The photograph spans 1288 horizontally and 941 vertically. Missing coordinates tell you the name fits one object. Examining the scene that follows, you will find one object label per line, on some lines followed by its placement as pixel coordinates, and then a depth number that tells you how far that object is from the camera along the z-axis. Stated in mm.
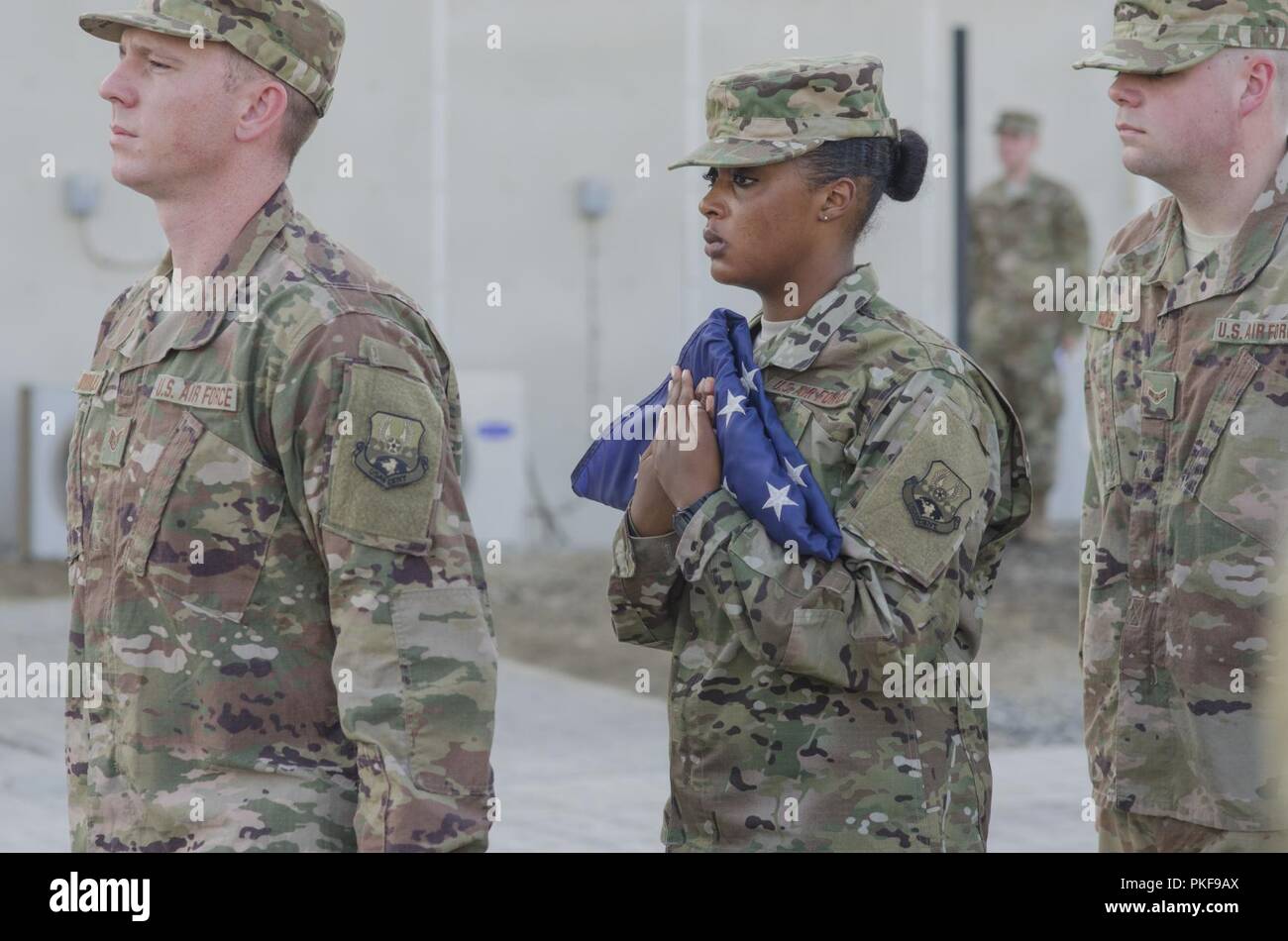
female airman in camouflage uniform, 3041
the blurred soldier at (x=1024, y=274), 12742
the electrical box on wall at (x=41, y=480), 11469
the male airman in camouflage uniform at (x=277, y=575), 2674
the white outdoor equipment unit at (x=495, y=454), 12492
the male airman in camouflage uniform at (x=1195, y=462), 3541
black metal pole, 11602
